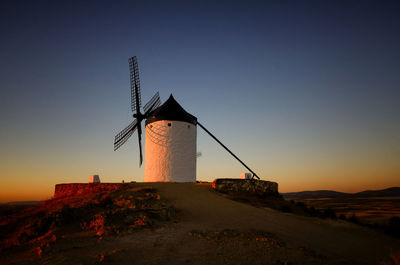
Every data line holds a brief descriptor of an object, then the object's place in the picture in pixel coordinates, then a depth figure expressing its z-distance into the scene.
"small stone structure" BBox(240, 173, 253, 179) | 15.43
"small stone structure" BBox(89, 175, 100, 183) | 16.12
